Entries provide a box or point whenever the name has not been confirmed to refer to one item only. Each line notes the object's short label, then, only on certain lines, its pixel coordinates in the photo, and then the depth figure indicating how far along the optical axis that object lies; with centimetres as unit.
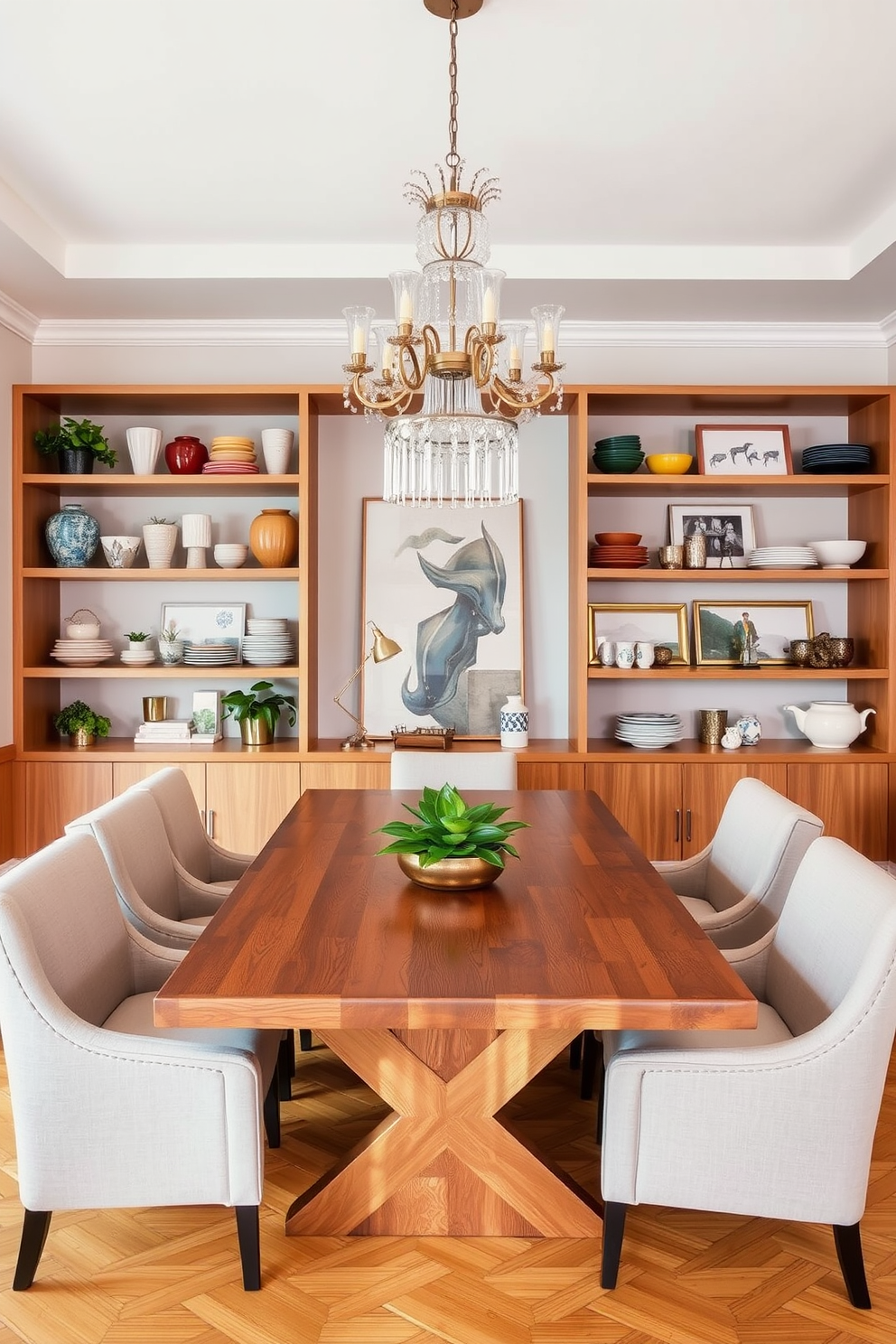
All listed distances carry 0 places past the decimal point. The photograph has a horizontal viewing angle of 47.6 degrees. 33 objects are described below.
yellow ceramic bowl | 427
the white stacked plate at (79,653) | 440
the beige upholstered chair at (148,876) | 251
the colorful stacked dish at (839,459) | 426
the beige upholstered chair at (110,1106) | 191
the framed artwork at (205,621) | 463
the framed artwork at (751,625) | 457
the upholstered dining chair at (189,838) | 304
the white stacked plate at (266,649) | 439
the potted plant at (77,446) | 429
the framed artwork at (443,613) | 459
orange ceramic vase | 432
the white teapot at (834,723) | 427
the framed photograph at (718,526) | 456
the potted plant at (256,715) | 436
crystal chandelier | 235
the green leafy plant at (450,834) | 232
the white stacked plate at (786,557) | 433
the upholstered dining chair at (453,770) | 371
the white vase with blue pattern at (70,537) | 434
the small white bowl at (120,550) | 438
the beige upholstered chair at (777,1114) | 186
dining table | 173
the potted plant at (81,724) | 438
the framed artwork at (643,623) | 456
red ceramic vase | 432
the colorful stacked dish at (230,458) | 429
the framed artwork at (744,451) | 446
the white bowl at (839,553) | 433
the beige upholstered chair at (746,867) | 259
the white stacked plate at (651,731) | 426
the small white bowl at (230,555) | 436
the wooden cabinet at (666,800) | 420
